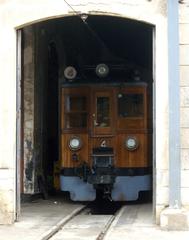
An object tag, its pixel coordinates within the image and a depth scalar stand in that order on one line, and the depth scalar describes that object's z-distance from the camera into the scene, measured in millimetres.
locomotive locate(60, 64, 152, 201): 12391
